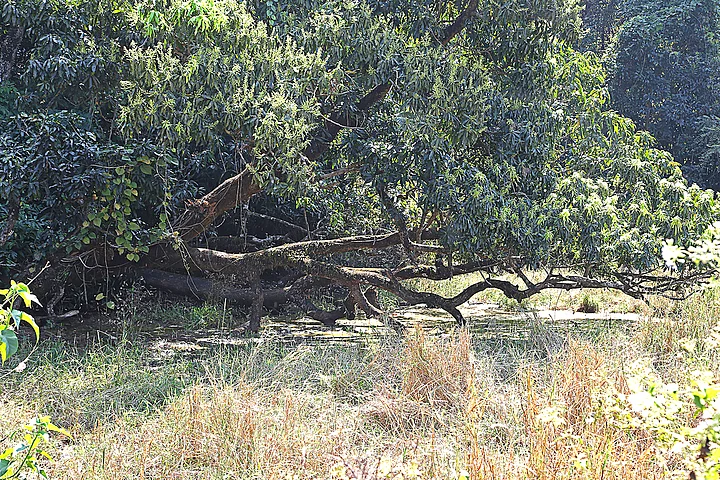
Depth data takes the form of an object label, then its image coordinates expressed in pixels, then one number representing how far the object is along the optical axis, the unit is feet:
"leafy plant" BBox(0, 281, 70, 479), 47.57
